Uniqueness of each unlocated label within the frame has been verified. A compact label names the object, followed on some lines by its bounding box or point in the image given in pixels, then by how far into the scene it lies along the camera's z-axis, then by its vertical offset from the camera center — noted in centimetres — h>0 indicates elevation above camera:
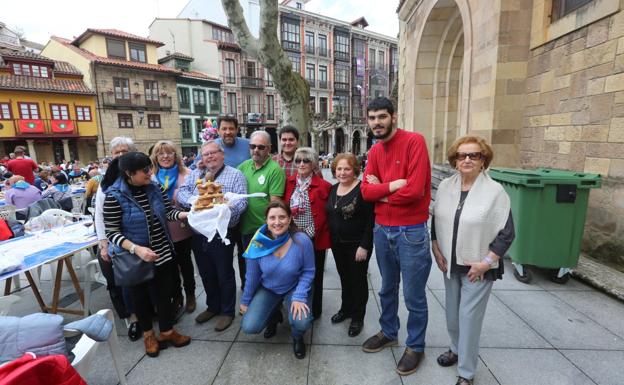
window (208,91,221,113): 2772 +368
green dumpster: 353 -90
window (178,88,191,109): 2621 +378
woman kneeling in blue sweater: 255 -113
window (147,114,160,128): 2453 +175
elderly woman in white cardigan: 200 -63
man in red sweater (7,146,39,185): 765 -56
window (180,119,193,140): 2673 +118
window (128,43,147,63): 2433 +711
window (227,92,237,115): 2909 +364
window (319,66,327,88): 3356 +690
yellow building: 1962 +236
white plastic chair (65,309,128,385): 183 -128
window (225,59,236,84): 2835 +642
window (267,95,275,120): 3097 +342
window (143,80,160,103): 2420 +407
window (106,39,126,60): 2340 +716
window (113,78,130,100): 2291 +406
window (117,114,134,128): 2327 +174
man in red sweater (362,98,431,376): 217 -50
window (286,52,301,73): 3086 +815
